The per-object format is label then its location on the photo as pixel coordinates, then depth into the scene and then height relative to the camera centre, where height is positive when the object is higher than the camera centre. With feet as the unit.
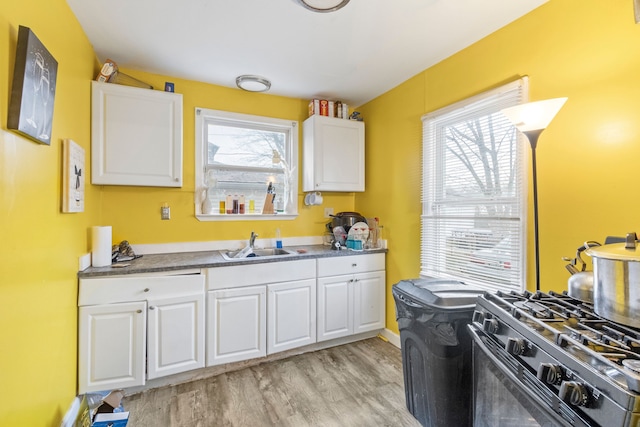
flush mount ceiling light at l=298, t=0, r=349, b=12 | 5.37 +3.88
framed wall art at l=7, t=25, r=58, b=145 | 3.63 +1.67
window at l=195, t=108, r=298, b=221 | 9.20 +1.68
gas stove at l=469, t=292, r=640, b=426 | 1.87 -1.09
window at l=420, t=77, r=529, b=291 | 6.07 +0.53
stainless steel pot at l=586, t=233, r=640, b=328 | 2.57 -0.60
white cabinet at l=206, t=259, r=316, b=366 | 7.45 -2.48
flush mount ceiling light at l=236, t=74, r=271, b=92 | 8.57 +3.91
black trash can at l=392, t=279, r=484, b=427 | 4.79 -2.27
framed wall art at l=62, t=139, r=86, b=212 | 5.37 +0.72
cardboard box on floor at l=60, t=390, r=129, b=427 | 5.13 -3.63
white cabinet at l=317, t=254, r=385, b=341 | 8.81 -2.46
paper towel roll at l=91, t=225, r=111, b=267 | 6.73 -0.72
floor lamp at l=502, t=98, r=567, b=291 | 4.57 +1.56
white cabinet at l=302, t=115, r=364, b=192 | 9.78 +2.07
